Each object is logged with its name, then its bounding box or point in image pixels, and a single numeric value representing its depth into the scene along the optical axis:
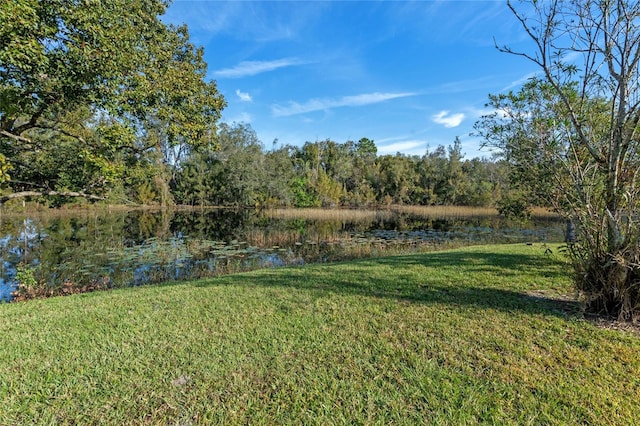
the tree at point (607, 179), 3.64
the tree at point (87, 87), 4.43
